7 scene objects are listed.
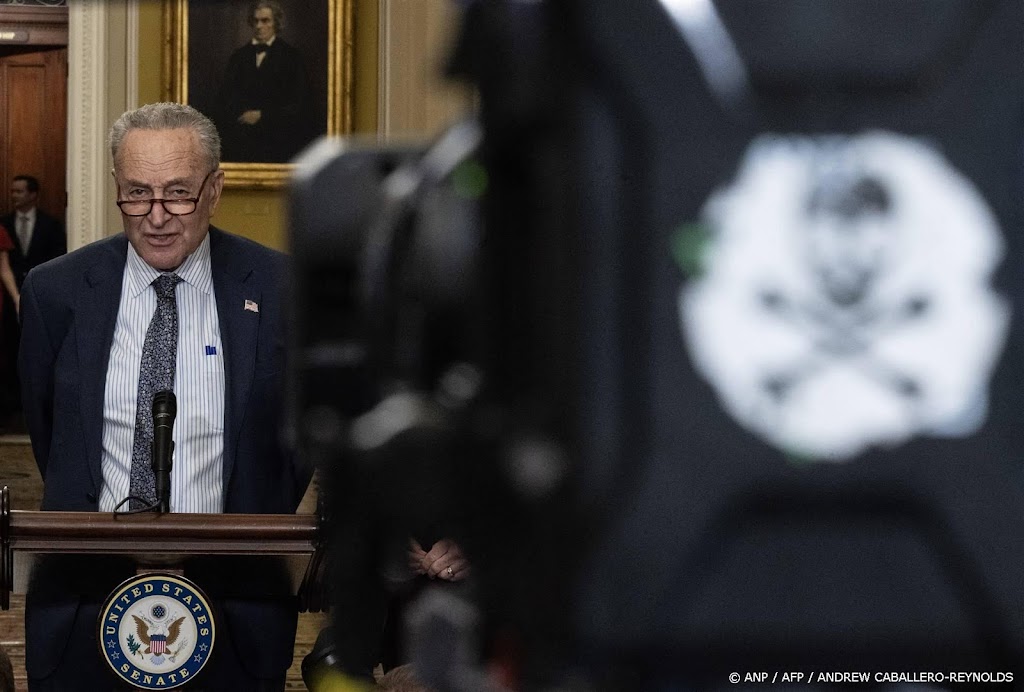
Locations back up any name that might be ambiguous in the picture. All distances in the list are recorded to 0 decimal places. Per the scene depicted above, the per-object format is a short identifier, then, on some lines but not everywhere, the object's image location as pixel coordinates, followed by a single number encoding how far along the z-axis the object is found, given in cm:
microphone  387
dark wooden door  1856
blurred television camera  93
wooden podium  414
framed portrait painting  1526
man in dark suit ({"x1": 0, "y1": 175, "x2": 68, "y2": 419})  1662
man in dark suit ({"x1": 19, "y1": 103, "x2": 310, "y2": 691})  426
